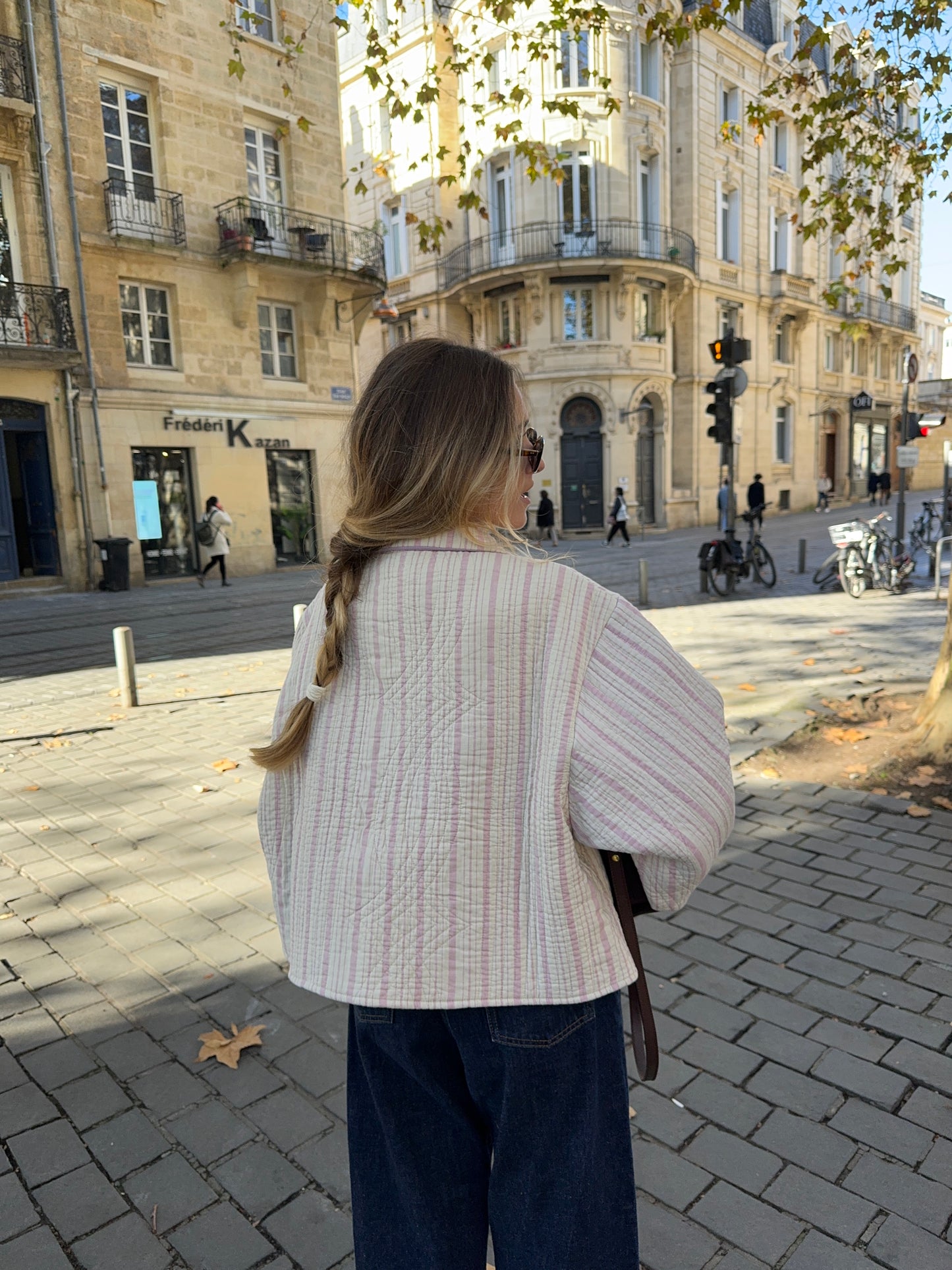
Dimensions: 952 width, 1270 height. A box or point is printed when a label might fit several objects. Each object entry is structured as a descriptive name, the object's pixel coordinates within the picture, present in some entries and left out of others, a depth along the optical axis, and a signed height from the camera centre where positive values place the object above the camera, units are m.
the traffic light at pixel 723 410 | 12.62 +1.10
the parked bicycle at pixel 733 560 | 12.82 -1.10
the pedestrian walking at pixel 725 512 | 12.53 -0.40
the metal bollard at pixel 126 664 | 7.39 -1.28
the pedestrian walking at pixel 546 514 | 24.20 -0.54
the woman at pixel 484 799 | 1.26 -0.44
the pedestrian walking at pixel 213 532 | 16.98 -0.46
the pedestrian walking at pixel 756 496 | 21.39 -0.25
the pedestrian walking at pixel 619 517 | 23.52 -0.70
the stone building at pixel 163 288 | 16.66 +4.67
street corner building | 26.84 +7.78
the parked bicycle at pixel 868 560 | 12.51 -1.15
